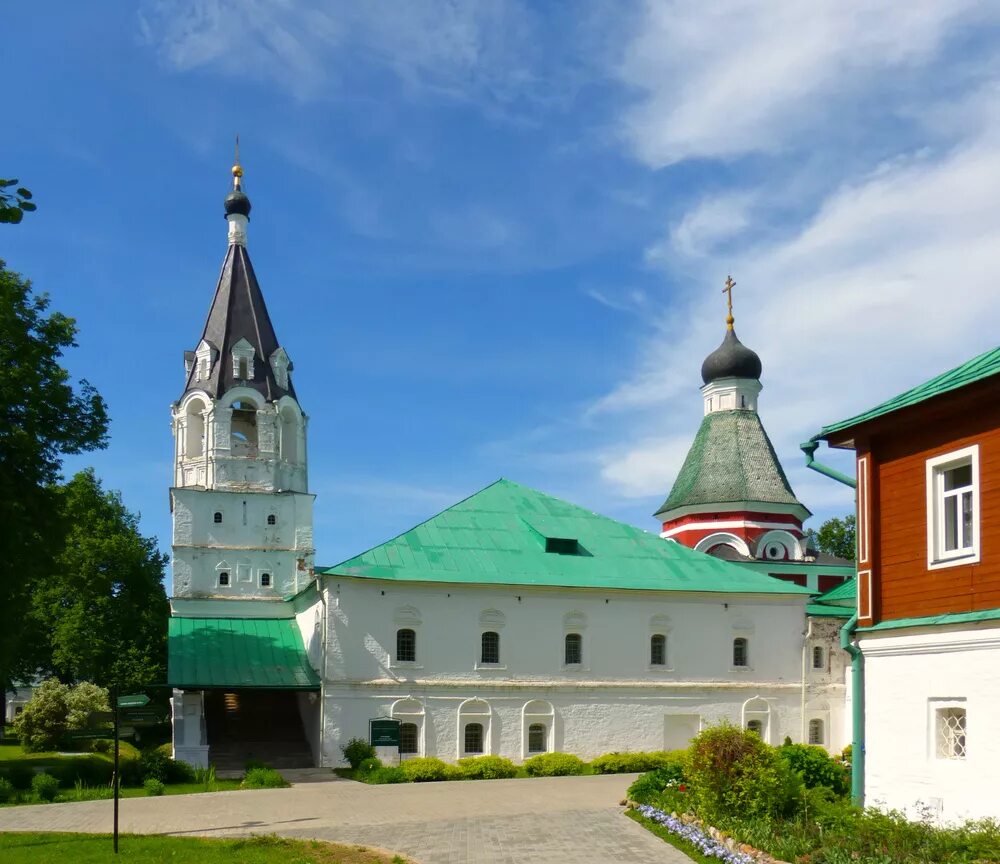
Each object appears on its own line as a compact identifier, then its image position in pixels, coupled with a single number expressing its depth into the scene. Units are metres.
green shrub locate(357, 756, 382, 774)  25.62
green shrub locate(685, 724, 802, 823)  14.34
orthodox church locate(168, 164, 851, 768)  28.30
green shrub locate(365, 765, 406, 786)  24.70
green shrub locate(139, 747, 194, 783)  23.42
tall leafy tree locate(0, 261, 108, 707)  22.48
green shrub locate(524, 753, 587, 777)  26.73
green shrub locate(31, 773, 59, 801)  20.62
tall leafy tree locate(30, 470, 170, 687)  41.03
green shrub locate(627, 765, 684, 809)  17.78
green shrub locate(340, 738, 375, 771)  26.61
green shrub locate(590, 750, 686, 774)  27.25
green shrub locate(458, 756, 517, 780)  26.14
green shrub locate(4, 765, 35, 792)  22.47
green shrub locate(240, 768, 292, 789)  23.11
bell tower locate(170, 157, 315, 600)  33.84
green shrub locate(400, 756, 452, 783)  25.27
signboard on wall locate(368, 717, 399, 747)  27.20
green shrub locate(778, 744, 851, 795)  18.08
